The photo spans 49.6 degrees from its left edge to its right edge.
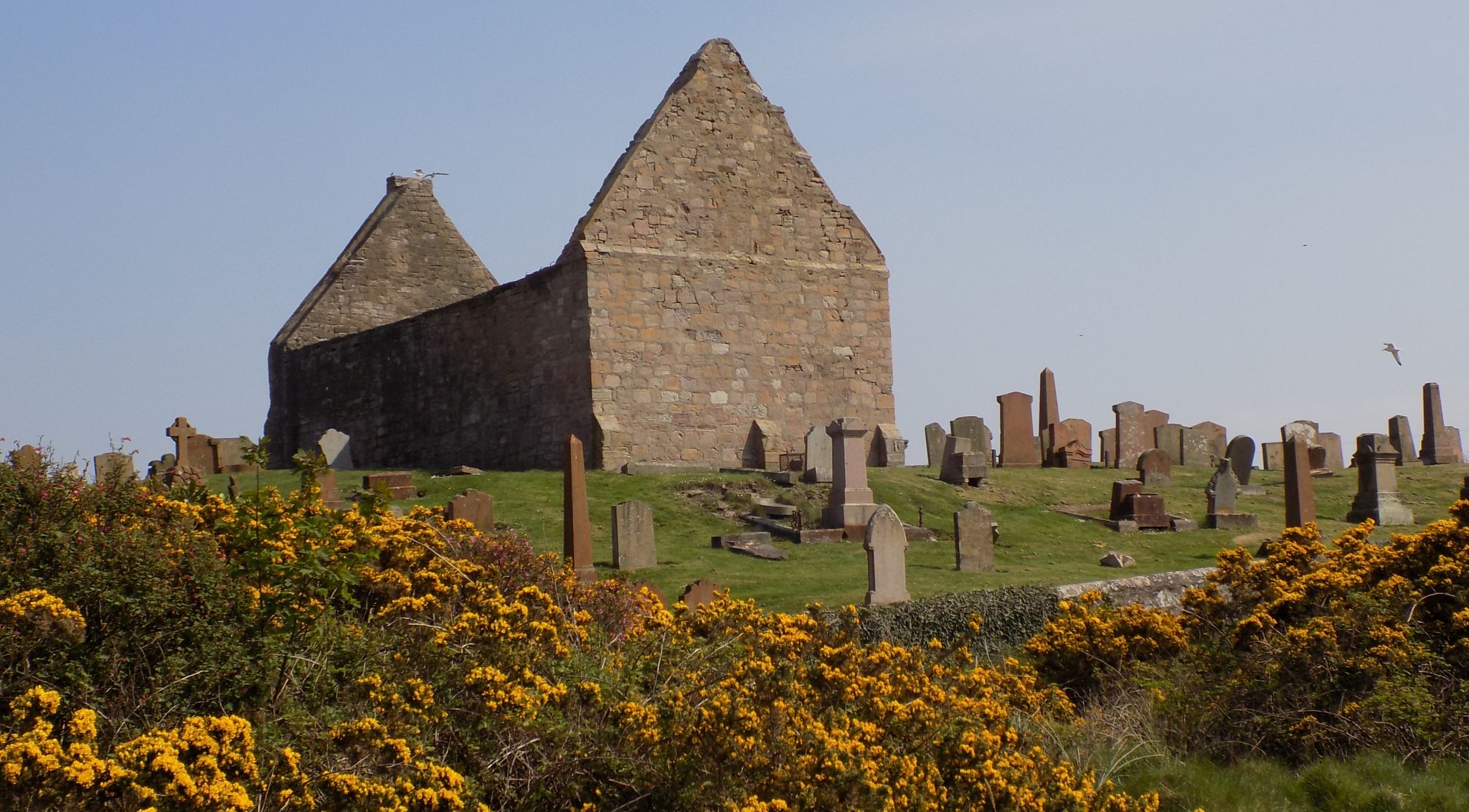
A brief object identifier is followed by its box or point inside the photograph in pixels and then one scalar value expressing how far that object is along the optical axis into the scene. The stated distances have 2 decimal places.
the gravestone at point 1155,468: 26.38
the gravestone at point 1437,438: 30.98
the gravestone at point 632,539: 17.09
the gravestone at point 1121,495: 22.22
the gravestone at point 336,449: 27.55
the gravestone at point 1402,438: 31.33
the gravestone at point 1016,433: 28.38
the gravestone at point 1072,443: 29.25
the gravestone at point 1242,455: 28.17
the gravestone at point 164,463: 25.81
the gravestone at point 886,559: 14.16
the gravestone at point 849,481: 20.40
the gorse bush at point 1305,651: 9.91
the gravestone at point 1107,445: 30.92
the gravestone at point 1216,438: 30.88
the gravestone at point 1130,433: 30.48
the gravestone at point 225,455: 27.06
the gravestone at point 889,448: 27.02
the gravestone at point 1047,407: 30.34
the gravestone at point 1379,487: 21.75
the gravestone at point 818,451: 23.70
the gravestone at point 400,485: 21.00
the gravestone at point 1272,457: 31.02
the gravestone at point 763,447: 26.27
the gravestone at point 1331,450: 30.53
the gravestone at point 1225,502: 22.11
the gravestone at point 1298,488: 19.84
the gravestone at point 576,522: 15.34
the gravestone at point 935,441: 27.77
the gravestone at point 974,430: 28.03
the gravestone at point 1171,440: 30.72
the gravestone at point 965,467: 24.59
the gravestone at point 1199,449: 30.64
